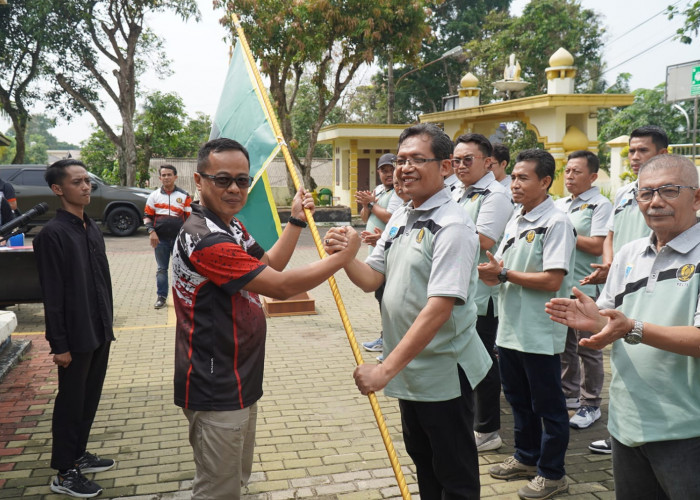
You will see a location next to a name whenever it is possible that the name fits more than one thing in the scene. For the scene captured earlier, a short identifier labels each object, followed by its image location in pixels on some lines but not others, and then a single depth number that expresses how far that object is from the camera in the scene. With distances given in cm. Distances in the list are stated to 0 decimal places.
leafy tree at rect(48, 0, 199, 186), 2242
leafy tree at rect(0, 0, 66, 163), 2216
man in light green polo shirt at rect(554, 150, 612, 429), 499
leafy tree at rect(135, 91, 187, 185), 2908
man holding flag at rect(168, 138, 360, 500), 267
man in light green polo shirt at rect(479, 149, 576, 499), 375
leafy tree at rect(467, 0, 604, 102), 2977
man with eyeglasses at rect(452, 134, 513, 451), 448
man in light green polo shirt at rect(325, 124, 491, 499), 279
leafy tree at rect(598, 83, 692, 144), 3142
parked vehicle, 1780
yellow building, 1532
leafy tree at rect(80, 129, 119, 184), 3250
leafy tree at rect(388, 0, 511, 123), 3681
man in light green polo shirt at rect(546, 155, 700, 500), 229
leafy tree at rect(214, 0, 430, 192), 1994
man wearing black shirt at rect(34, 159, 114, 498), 380
